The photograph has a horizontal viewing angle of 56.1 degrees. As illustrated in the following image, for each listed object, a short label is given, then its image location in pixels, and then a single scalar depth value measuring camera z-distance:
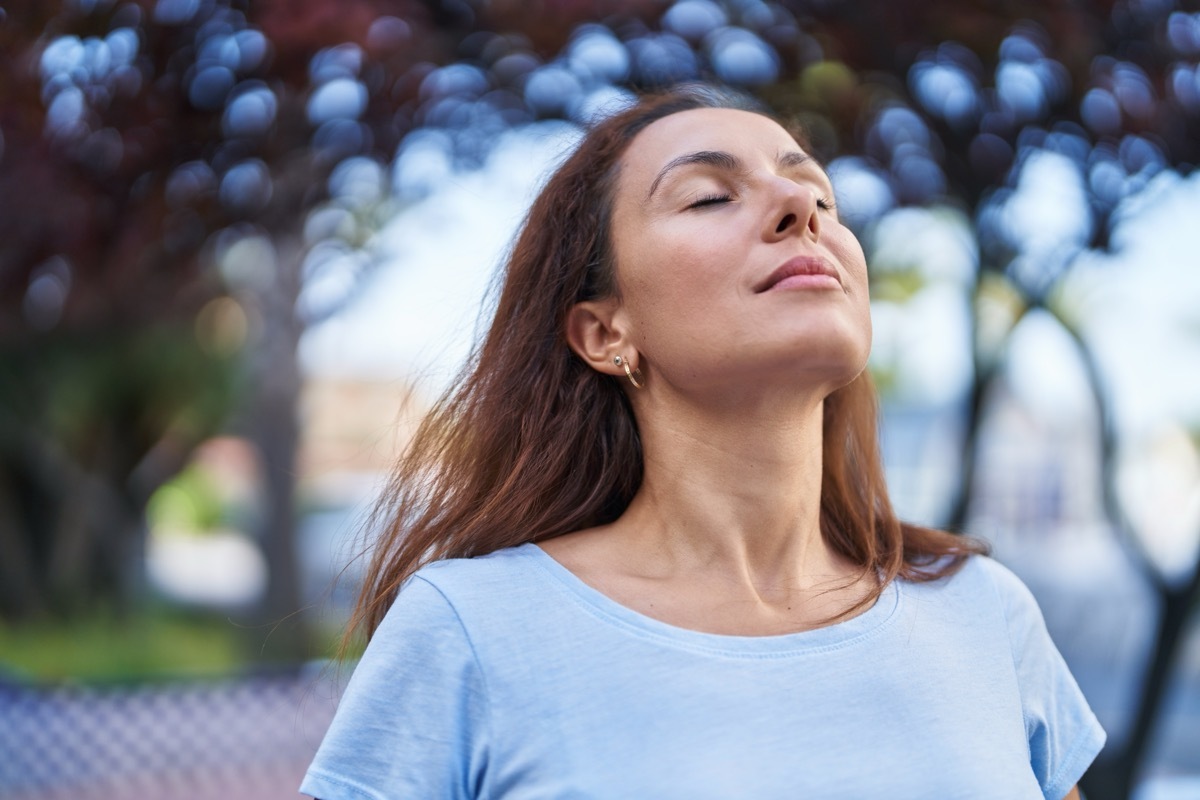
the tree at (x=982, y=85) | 3.37
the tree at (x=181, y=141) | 3.41
